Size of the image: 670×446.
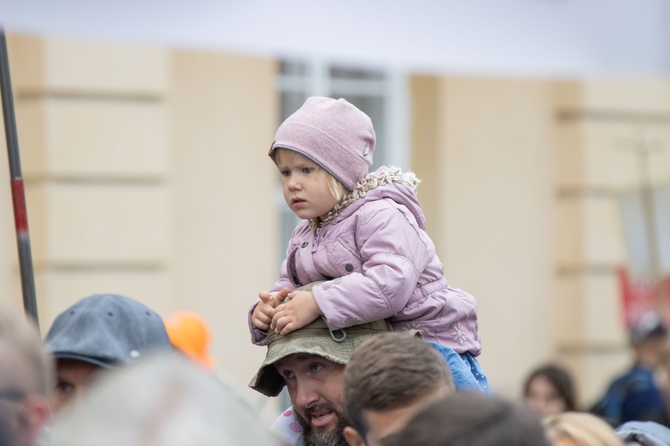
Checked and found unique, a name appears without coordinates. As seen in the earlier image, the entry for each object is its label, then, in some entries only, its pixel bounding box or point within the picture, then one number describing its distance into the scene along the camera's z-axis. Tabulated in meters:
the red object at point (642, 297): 17.17
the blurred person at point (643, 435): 7.48
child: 6.55
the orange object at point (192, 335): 11.12
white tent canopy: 10.16
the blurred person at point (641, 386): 15.19
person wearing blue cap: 6.32
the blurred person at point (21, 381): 4.68
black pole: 7.13
